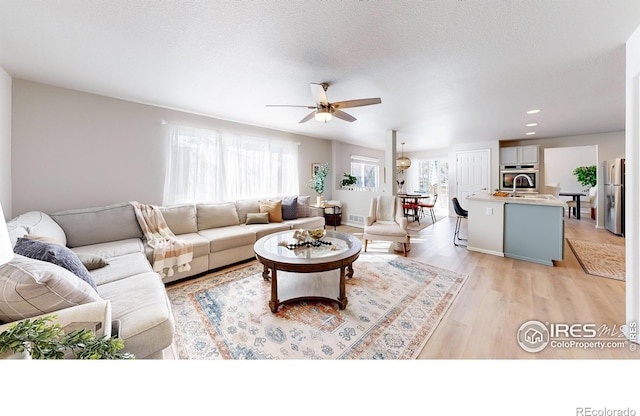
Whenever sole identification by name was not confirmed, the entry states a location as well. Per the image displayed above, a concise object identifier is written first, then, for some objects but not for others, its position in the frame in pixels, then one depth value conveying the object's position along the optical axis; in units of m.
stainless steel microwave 6.11
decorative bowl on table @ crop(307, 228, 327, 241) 2.71
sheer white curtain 3.69
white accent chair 3.57
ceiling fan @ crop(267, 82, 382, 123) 2.30
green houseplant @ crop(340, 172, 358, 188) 6.41
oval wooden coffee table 2.02
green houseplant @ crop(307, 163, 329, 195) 5.57
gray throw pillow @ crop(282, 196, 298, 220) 4.36
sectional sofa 1.05
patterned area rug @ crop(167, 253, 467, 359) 1.62
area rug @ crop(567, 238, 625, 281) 2.84
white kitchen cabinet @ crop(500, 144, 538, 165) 6.13
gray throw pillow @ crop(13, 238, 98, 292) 1.37
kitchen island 3.09
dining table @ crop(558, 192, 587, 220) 6.31
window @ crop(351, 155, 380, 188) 7.26
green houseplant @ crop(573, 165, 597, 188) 6.62
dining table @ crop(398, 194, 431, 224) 5.98
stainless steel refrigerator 4.39
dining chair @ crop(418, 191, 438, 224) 5.97
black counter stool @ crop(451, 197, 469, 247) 4.10
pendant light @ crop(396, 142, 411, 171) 6.23
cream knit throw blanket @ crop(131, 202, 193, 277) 2.54
